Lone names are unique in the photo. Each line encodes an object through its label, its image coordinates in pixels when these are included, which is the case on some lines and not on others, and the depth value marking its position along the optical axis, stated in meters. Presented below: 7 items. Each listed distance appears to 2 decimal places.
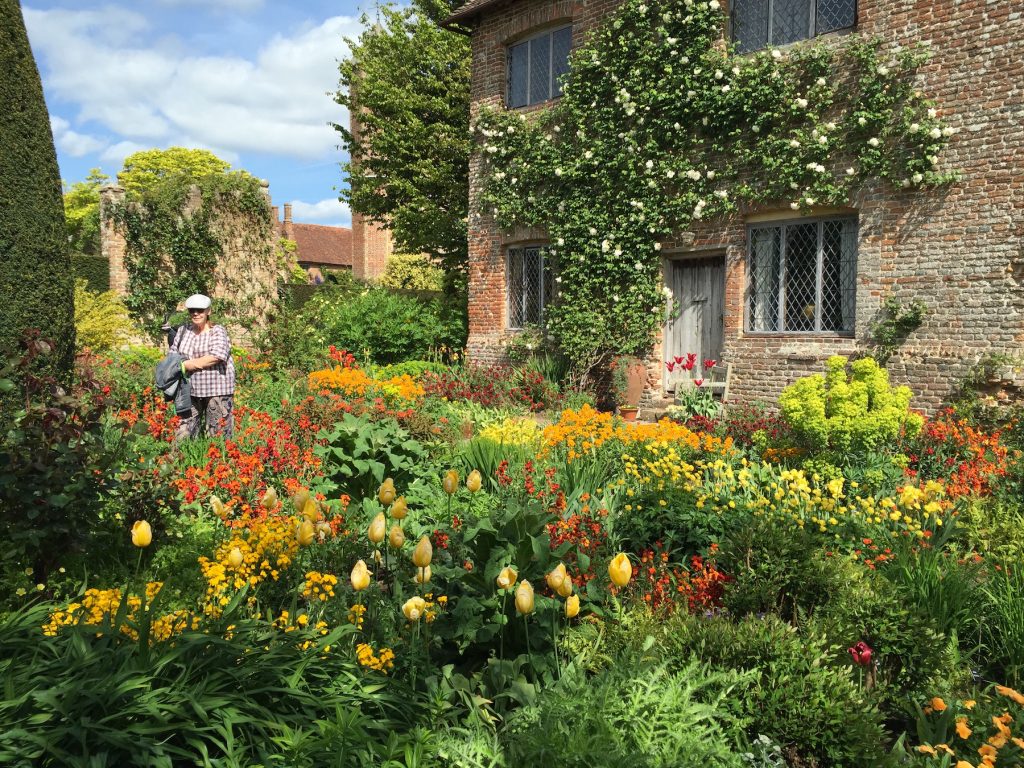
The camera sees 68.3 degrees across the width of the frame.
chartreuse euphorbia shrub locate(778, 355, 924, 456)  6.55
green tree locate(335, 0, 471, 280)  17.58
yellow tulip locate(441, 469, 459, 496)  3.40
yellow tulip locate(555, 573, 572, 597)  2.69
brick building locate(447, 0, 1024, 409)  8.78
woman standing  7.21
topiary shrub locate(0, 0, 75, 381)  6.70
